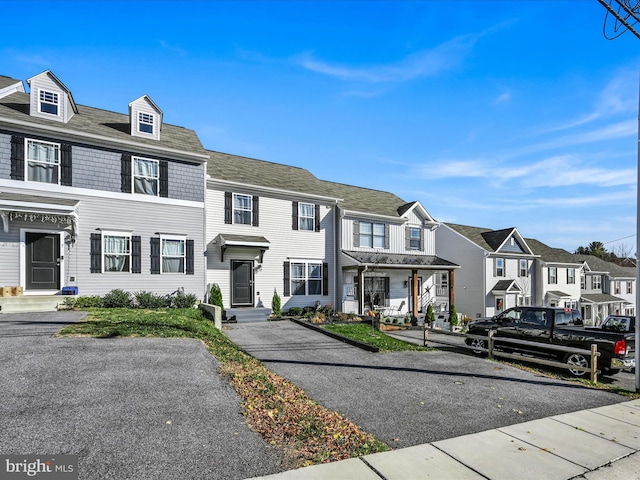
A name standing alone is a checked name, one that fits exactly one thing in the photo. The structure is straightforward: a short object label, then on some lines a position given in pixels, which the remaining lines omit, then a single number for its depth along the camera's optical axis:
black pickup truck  10.68
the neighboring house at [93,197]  13.86
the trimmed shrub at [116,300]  14.69
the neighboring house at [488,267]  30.27
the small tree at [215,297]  17.23
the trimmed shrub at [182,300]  16.19
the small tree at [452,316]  24.39
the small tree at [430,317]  22.55
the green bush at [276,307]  19.36
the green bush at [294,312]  20.09
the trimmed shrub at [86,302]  14.00
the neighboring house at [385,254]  22.45
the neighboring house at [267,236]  18.69
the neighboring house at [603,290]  40.06
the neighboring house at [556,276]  34.72
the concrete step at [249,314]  17.80
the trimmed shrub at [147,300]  15.45
